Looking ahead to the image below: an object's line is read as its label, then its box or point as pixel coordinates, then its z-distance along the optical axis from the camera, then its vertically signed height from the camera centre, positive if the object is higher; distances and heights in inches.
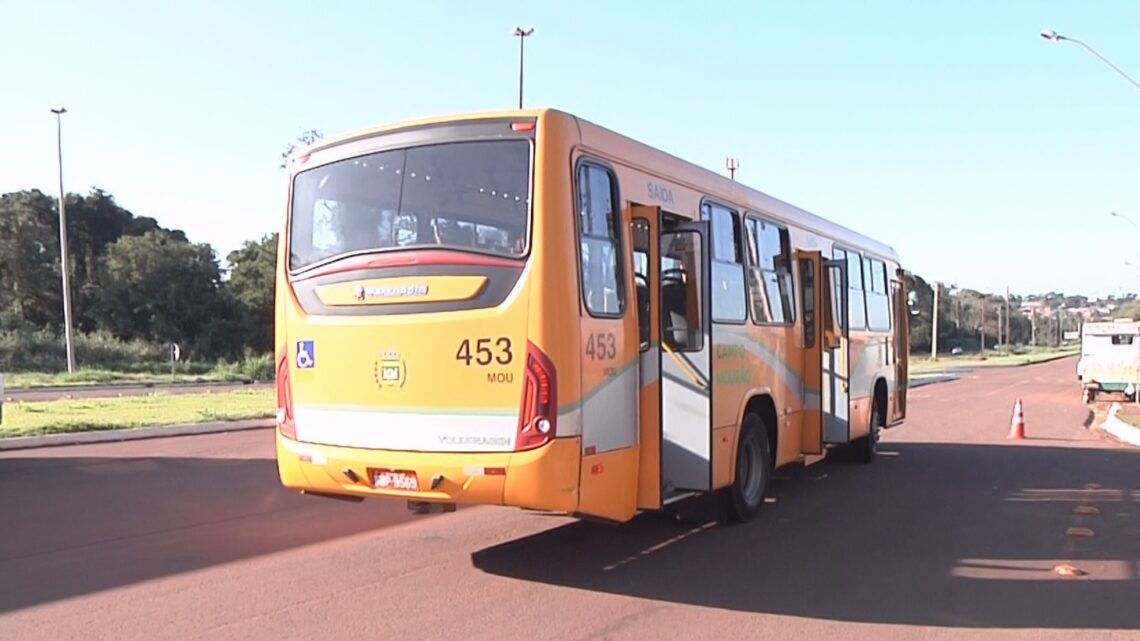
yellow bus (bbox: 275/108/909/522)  268.2 +1.7
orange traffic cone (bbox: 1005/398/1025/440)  792.0 -83.0
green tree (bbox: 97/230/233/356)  2368.4 +79.7
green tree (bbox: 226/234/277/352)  2440.9 +112.9
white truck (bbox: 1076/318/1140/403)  1269.7 -49.1
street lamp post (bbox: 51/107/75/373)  1632.6 +92.0
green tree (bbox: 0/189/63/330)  2363.4 +175.5
